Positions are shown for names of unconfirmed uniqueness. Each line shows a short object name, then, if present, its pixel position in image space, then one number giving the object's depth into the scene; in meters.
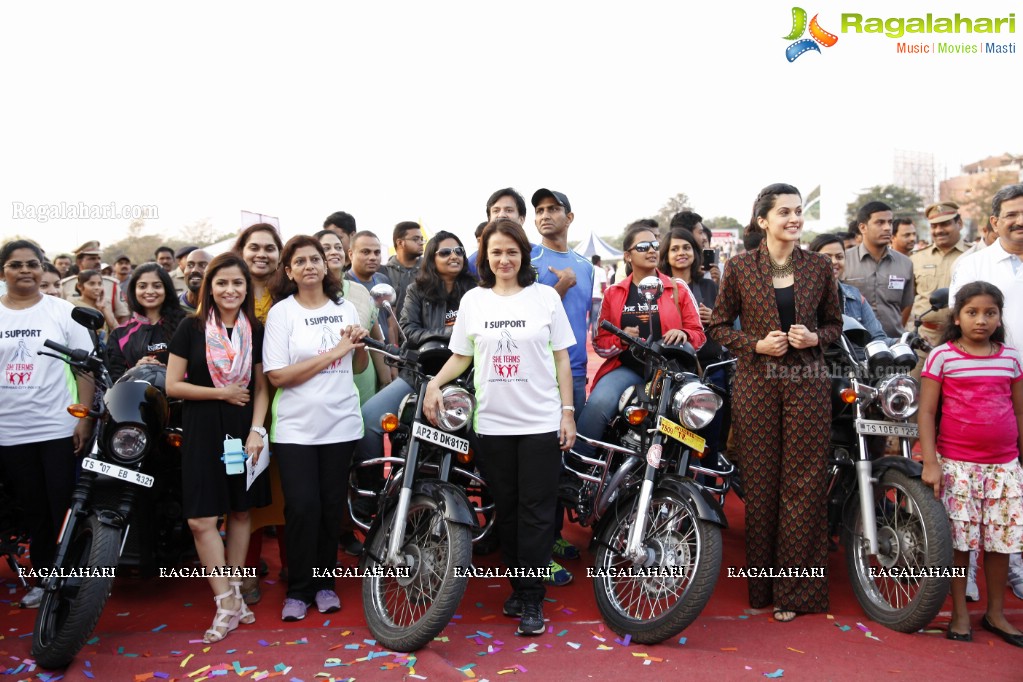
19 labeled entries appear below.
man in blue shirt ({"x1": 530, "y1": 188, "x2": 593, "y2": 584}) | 5.00
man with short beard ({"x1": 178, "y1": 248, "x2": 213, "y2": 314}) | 5.60
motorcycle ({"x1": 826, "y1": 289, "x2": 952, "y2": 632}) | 3.66
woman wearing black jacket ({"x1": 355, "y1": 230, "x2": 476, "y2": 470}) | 4.82
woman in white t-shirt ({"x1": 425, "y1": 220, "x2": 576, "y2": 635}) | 3.83
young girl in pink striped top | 3.82
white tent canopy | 24.41
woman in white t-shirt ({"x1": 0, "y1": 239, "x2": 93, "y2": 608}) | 4.15
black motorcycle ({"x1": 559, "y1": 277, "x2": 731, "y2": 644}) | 3.62
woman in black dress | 3.91
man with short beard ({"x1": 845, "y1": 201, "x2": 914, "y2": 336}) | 6.62
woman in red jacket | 4.49
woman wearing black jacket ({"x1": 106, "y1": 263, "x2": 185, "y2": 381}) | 4.87
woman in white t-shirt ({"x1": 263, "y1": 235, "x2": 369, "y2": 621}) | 3.99
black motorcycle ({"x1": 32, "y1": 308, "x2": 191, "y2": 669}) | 3.48
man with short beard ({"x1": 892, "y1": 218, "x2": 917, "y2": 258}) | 8.31
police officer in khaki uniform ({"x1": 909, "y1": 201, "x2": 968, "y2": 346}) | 7.24
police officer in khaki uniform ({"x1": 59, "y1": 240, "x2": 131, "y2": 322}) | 8.48
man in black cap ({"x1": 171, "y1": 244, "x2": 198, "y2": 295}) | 8.50
